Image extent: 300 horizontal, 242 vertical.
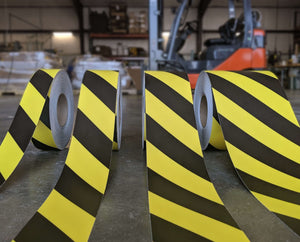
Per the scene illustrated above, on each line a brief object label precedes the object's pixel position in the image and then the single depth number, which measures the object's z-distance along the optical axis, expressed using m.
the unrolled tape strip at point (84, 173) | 0.25
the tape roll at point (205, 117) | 0.46
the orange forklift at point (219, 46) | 1.62
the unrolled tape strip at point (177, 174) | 0.25
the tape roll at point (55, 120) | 0.47
